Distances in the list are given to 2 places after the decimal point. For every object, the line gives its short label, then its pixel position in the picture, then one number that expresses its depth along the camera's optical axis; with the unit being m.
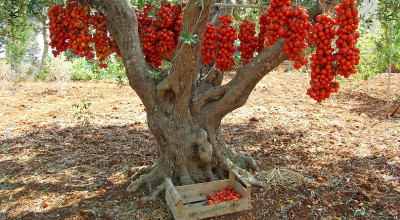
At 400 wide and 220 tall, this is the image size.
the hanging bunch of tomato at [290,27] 2.35
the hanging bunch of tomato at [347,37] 2.19
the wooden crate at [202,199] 2.96
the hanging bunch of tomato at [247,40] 2.99
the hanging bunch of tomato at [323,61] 2.25
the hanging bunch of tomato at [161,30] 3.08
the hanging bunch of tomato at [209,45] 3.00
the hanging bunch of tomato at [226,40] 2.92
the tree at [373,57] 7.75
